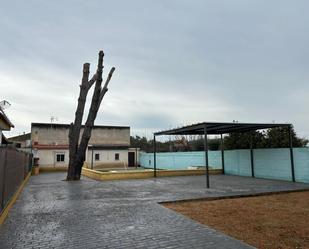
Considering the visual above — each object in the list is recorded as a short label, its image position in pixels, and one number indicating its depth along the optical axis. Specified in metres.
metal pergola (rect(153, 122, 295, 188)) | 11.43
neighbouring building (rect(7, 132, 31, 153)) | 32.40
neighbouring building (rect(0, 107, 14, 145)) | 6.90
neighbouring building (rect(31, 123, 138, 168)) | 25.27
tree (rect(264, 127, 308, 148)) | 16.52
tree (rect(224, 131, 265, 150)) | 18.16
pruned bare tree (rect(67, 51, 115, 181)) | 14.77
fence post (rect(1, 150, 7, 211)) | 5.51
